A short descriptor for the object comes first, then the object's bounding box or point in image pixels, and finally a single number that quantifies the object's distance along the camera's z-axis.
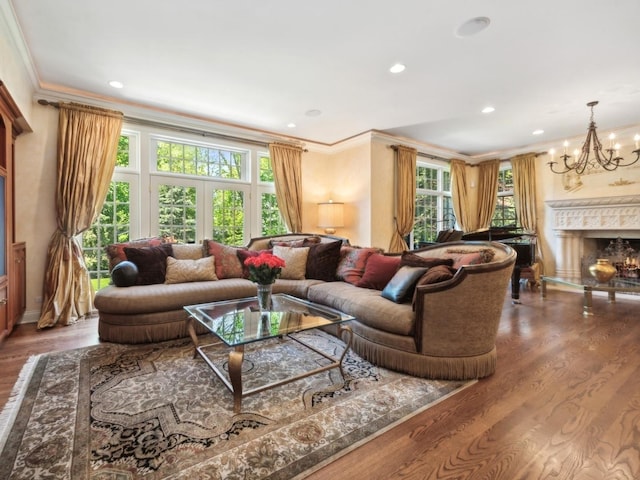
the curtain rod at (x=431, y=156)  5.92
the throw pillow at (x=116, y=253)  3.35
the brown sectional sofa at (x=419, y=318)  2.17
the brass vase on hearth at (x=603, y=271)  3.93
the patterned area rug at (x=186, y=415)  1.41
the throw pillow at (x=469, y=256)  2.47
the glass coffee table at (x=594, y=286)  3.79
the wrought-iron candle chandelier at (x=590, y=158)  4.06
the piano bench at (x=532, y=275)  5.42
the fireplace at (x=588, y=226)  4.84
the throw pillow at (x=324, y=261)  3.77
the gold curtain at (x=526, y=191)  5.91
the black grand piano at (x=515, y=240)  4.39
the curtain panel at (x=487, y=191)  6.54
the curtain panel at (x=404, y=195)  5.43
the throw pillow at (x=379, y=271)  3.08
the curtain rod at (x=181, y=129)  3.57
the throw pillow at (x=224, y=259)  3.73
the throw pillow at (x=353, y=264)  3.48
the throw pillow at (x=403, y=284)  2.48
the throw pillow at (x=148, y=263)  3.27
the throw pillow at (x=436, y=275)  2.29
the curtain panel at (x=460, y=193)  6.50
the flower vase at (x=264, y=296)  2.50
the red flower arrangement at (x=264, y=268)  2.40
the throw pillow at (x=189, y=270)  3.37
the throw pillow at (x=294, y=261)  3.84
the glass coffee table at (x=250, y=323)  1.82
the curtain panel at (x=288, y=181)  5.14
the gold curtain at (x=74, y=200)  3.53
